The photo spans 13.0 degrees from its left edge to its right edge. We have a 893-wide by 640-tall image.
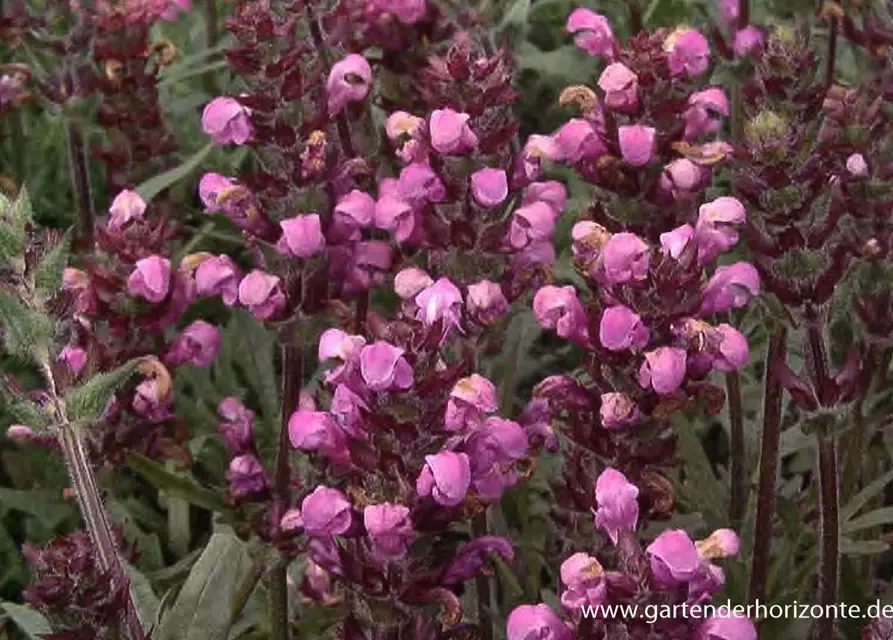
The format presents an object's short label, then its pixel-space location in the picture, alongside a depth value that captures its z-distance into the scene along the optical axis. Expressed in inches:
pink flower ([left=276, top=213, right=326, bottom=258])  33.4
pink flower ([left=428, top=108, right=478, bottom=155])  33.0
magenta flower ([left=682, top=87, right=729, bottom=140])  34.1
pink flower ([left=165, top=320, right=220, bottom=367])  36.0
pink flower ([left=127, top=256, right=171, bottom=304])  34.7
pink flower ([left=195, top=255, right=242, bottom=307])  34.4
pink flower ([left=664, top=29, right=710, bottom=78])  33.9
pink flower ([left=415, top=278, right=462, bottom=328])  31.7
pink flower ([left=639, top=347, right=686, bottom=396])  31.8
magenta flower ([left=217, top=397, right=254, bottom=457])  35.6
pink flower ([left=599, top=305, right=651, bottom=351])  31.7
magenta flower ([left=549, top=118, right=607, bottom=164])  33.7
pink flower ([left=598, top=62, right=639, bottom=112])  33.5
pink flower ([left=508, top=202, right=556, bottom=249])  33.6
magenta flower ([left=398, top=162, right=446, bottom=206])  33.3
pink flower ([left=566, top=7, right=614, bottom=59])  36.1
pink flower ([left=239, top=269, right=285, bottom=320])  33.7
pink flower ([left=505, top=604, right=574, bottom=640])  31.2
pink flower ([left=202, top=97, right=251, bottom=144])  33.8
